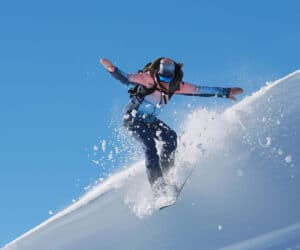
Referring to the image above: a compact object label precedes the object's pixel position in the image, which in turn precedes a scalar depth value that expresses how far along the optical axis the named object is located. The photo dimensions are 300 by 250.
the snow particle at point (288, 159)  19.87
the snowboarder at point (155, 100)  19.19
